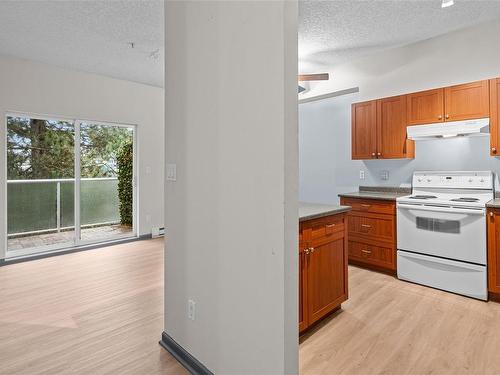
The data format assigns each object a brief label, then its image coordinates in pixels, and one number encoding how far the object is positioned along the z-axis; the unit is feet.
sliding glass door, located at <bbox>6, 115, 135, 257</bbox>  13.74
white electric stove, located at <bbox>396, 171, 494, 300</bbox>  9.34
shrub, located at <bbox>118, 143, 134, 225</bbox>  17.42
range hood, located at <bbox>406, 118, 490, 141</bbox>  9.93
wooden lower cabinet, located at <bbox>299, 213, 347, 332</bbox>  7.00
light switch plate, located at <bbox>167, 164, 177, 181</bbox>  6.42
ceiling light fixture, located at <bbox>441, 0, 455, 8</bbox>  8.36
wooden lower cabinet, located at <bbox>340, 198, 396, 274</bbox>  11.43
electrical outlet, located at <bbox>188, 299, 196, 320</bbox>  5.96
